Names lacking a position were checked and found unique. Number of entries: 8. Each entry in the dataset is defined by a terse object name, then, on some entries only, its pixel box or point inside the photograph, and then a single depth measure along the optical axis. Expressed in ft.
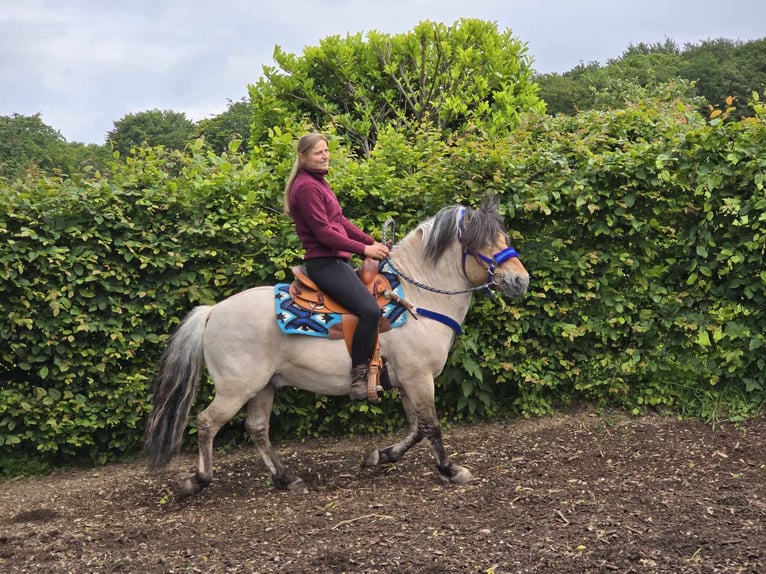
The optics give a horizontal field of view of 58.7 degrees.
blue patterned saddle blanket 16.11
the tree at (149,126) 177.37
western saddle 16.12
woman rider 15.56
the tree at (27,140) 139.54
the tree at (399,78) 40.09
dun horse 16.34
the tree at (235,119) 147.86
